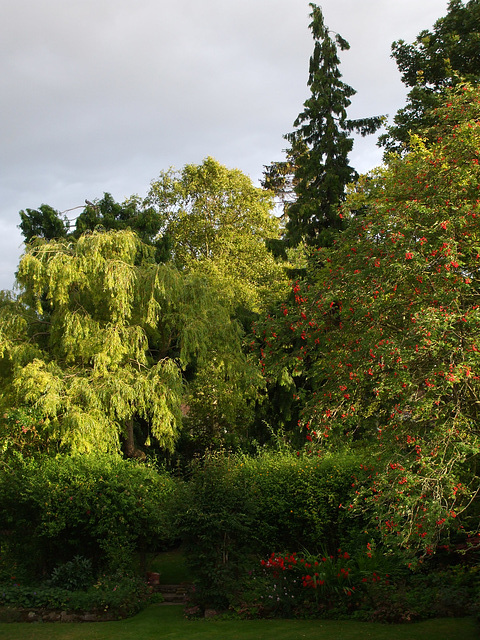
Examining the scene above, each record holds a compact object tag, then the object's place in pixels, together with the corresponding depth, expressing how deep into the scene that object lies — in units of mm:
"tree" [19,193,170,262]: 18484
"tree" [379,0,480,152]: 17406
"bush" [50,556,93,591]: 11008
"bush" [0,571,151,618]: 10305
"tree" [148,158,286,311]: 26453
